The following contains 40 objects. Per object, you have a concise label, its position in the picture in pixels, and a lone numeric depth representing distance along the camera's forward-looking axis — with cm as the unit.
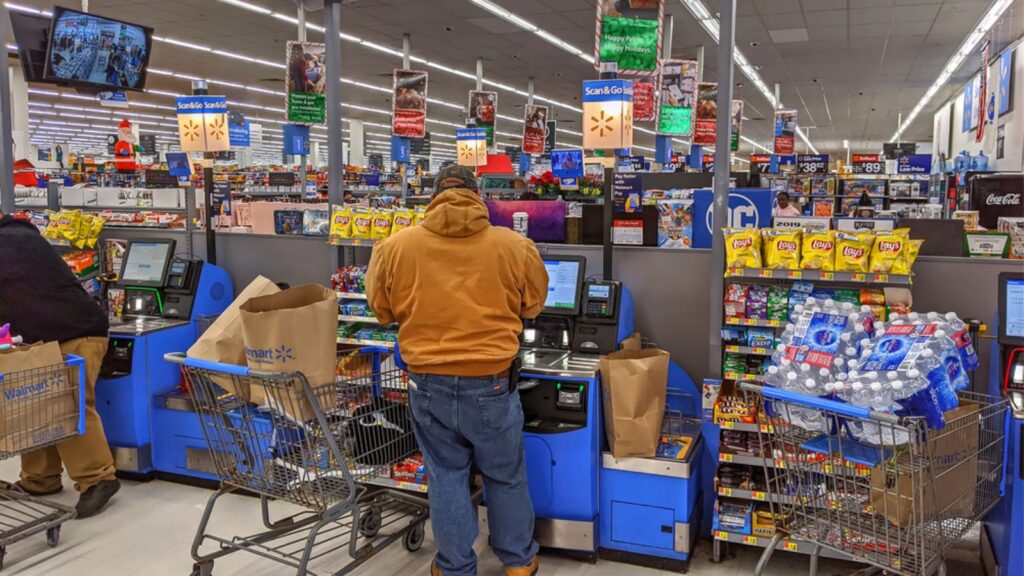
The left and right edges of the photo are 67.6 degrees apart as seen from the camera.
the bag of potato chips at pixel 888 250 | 341
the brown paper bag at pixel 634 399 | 347
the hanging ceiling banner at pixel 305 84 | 920
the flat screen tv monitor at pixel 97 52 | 613
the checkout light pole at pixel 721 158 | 382
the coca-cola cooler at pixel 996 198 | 916
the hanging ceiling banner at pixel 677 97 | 1167
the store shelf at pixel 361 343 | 443
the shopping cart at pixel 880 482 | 238
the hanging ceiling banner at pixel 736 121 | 1622
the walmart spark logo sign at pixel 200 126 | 631
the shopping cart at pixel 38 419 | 363
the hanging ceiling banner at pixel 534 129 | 1538
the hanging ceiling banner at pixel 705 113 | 1244
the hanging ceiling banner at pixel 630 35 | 562
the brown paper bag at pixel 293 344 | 311
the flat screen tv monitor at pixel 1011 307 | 318
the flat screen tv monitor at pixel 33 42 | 602
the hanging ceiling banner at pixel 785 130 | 1773
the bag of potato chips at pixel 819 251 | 351
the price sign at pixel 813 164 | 1385
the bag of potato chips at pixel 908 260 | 340
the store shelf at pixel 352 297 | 456
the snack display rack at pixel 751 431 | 345
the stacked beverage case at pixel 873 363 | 235
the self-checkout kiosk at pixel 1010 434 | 286
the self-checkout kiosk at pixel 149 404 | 466
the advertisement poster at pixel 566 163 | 1209
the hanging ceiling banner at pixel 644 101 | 1186
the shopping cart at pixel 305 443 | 312
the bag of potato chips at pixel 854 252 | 346
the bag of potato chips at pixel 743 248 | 363
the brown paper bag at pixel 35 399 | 363
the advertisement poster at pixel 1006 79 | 1240
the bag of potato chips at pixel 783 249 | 357
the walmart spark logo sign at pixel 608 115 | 457
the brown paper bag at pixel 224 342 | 341
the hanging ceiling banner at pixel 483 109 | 1487
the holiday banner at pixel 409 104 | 1191
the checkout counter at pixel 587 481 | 359
